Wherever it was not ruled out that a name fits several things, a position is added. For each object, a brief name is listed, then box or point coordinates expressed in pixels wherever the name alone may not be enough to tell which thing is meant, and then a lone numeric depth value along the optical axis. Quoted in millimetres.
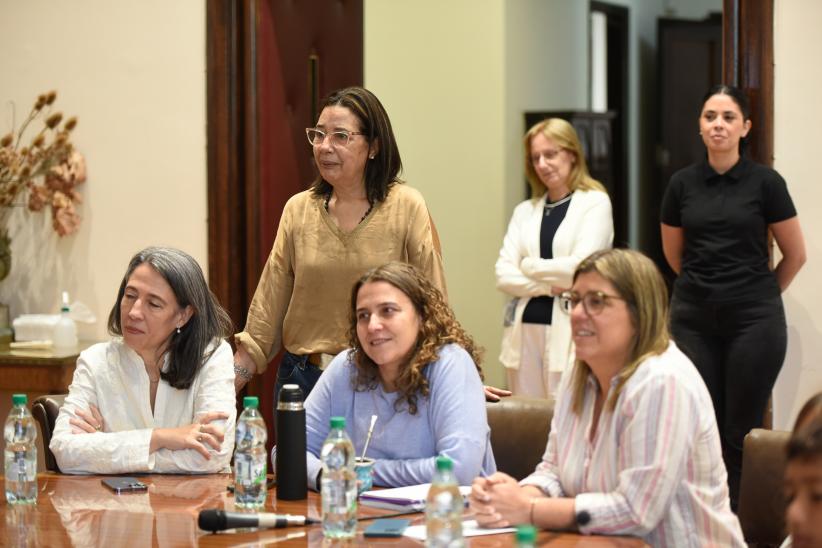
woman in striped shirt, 3678
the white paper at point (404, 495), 4037
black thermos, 4165
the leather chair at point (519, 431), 4764
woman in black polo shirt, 6679
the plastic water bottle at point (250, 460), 4066
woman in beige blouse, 5602
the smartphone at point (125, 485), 4382
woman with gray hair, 4949
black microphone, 3700
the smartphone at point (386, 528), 3633
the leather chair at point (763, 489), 4111
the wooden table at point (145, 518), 3646
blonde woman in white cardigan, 7827
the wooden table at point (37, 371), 7381
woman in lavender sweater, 4439
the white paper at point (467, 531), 3633
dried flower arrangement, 8063
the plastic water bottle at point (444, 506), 3359
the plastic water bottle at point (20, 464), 4207
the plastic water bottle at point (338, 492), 3658
